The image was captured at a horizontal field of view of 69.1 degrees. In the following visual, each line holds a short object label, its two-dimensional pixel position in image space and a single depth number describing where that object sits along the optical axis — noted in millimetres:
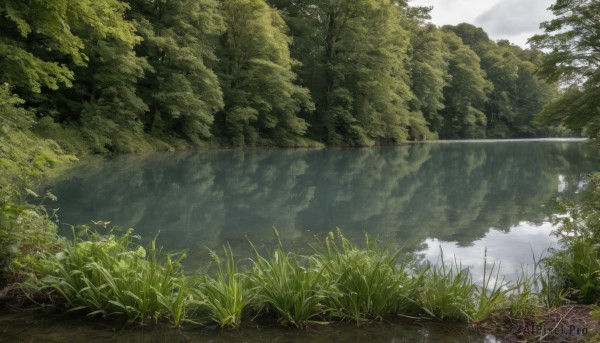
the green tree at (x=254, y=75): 27078
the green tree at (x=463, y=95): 51031
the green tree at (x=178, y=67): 22781
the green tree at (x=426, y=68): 41031
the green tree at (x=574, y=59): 18672
